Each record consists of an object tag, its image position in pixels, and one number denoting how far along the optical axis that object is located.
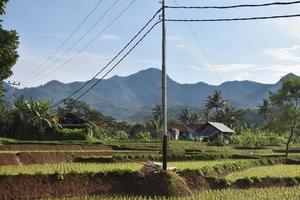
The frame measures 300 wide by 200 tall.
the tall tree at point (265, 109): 120.19
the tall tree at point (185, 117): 139.12
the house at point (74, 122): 71.38
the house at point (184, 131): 110.41
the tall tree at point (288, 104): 50.69
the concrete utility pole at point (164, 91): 21.67
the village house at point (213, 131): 93.31
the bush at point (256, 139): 75.88
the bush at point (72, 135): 58.72
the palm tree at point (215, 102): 117.94
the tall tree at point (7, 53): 33.81
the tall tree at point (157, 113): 124.93
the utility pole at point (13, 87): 72.69
